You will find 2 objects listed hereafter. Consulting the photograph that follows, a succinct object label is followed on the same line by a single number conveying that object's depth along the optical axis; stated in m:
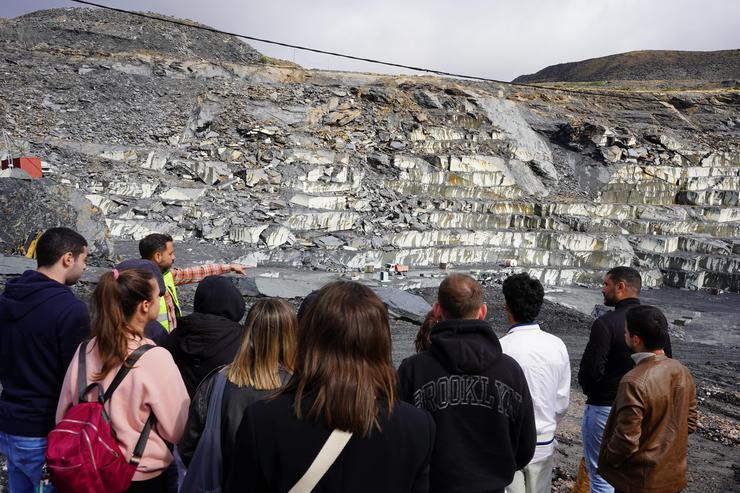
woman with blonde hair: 2.29
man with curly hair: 3.20
